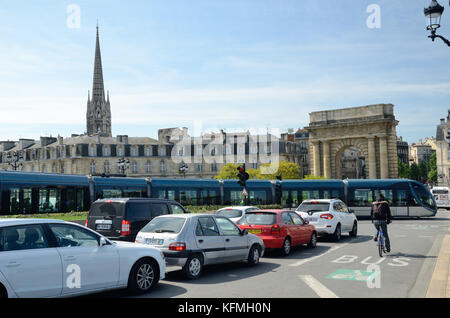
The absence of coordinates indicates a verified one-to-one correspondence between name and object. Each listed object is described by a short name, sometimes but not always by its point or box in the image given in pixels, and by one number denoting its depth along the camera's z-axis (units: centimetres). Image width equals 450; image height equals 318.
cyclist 1357
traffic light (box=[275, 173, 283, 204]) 3472
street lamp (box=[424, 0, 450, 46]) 1208
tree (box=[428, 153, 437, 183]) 12289
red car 1376
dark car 1316
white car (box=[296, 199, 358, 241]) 1789
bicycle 1355
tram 2388
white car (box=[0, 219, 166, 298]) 677
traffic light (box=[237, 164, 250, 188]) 2328
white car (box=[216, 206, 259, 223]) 1848
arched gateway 5312
